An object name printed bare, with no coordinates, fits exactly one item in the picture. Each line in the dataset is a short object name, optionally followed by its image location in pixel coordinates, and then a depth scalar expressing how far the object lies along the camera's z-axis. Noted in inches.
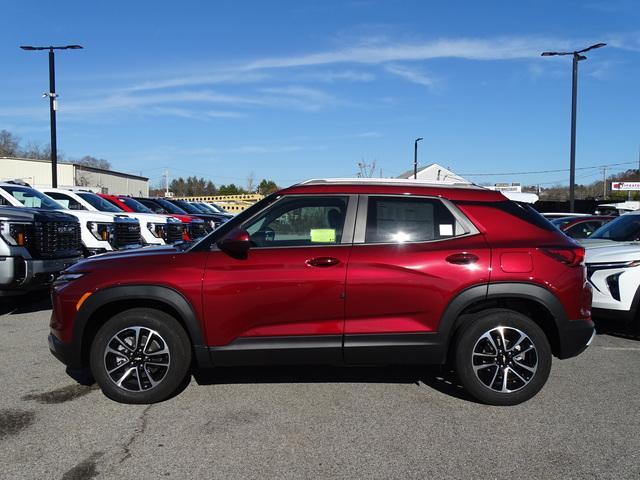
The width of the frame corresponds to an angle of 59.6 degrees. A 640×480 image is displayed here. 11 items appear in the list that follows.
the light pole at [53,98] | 701.3
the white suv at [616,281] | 257.4
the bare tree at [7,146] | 2878.9
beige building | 2208.4
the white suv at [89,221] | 406.0
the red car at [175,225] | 508.6
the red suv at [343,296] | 170.9
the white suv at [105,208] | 474.6
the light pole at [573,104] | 773.3
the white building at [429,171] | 2073.1
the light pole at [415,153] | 1694.3
